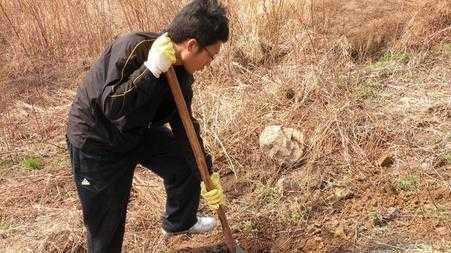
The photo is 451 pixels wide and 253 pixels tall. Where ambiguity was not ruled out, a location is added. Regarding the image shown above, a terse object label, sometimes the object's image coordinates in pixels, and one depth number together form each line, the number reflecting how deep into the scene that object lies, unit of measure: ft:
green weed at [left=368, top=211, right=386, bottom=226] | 9.41
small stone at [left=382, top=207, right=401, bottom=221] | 9.44
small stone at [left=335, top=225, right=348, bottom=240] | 9.38
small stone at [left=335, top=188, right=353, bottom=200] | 10.16
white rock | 11.28
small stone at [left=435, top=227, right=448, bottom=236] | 8.85
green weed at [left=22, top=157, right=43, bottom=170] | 13.23
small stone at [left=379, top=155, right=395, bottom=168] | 10.53
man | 7.12
